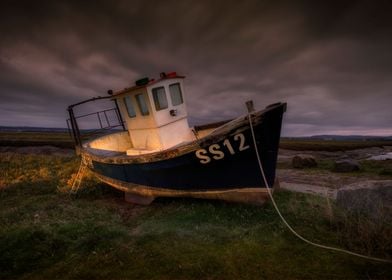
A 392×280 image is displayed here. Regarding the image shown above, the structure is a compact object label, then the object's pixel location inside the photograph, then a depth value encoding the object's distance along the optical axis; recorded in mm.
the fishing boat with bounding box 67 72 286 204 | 6484
